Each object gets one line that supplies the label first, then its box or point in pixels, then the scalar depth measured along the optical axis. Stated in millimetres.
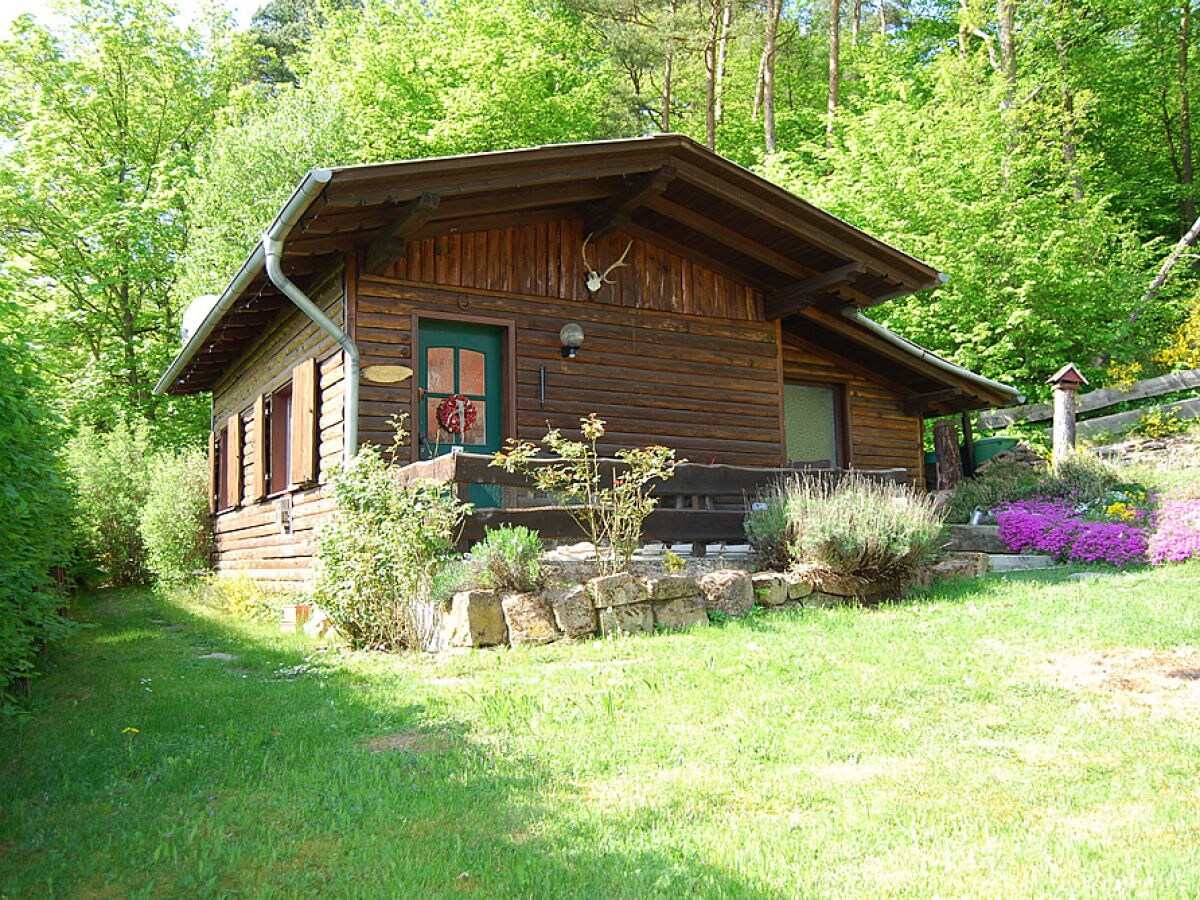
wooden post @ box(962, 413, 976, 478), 16828
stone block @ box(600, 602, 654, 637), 6906
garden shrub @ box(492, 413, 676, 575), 7414
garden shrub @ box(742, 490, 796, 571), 8406
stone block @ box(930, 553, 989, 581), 9078
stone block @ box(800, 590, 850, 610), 7957
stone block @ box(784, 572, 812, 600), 7887
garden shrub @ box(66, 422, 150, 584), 16844
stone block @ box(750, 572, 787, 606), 7766
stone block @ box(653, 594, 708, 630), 7102
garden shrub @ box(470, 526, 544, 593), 6973
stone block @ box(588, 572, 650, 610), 6957
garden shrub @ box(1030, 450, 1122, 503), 11617
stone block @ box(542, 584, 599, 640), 6840
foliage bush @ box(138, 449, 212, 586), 15383
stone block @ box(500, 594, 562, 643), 6780
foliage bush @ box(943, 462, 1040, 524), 12461
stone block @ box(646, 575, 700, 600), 7125
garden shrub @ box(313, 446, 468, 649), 7285
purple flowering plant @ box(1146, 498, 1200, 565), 9227
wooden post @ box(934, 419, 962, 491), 14641
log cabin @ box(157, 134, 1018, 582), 9242
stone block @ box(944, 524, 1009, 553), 11242
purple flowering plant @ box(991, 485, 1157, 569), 9969
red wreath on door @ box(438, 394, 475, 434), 9906
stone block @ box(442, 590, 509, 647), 6746
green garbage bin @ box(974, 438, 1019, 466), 17078
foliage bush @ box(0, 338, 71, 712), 4637
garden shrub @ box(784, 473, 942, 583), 7973
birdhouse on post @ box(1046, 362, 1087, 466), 13266
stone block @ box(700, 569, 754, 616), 7410
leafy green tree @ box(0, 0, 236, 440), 21094
